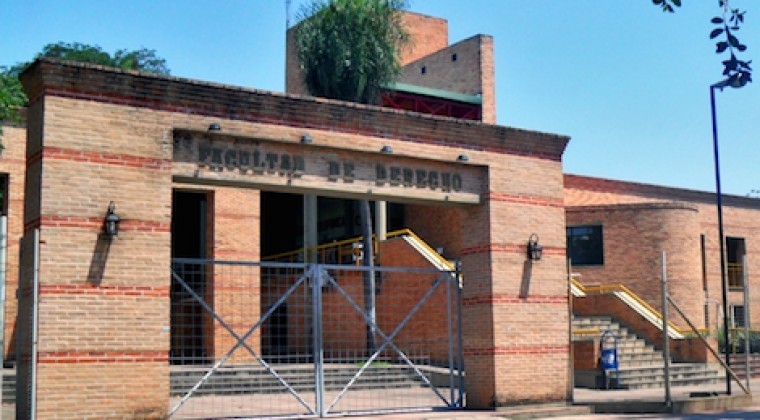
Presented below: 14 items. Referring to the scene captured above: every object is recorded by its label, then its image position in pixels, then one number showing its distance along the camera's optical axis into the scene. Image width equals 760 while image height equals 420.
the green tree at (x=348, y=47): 28.17
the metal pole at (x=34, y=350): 11.98
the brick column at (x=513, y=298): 16.84
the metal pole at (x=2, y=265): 8.20
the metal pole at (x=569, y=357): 17.66
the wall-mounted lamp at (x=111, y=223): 13.05
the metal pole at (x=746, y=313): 19.97
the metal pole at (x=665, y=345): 17.56
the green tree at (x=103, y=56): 39.44
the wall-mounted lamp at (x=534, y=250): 17.36
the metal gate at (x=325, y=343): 18.84
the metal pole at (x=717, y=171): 21.06
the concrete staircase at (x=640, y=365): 24.25
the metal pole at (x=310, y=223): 34.61
